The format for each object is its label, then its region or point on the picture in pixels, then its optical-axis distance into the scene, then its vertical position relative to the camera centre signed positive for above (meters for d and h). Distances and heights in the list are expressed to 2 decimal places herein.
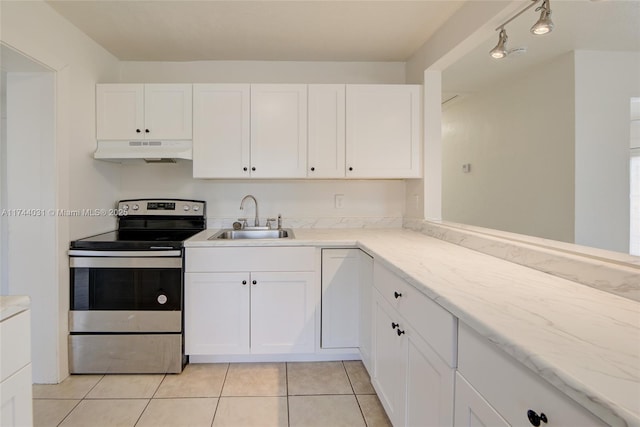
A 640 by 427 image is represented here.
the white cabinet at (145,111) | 2.30 +0.74
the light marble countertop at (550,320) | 0.52 -0.26
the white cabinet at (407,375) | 0.97 -0.61
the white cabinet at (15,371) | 0.76 -0.40
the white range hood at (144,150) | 2.24 +0.45
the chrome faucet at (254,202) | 2.61 +0.08
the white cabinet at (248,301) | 2.05 -0.59
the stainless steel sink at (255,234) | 2.50 -0.17
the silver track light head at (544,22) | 1.28 +0.78
